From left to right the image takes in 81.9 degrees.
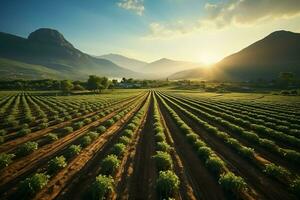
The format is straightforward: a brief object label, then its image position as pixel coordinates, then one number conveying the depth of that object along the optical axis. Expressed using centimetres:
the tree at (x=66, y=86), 12594
